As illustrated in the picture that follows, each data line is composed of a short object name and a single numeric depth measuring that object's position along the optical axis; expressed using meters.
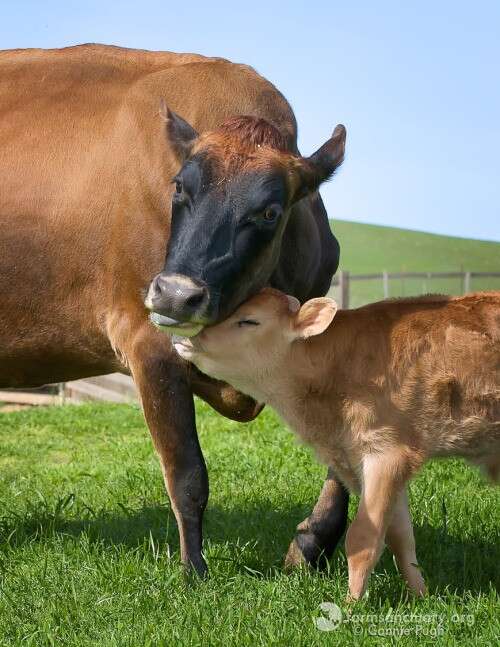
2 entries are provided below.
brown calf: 4.58
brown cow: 4.85
